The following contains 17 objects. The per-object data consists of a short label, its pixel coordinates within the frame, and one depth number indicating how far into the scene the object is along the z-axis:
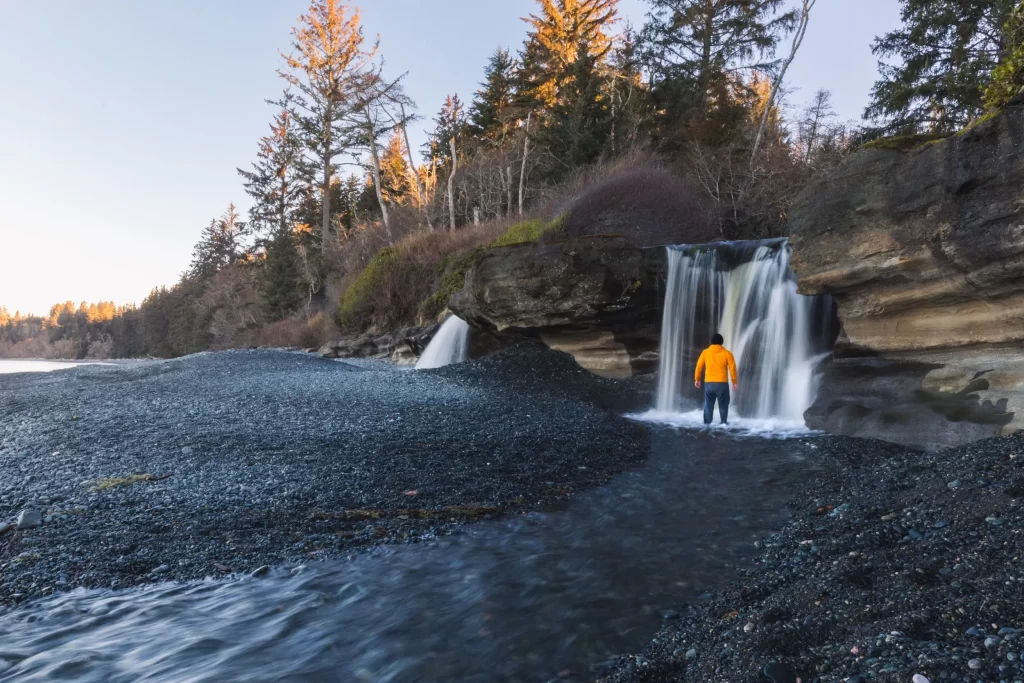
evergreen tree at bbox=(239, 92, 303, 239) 41.25
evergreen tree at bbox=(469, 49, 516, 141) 32.44
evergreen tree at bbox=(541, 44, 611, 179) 23.05
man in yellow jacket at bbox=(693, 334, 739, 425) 9.88
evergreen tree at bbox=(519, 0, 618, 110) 29.61
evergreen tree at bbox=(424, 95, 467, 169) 31.22
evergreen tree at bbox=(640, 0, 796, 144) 23.44
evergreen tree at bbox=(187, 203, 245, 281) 52.19
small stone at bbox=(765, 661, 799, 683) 2.52
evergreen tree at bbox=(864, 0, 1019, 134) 16.61
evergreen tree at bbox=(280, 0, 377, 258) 31.92
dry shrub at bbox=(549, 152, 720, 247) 16.61
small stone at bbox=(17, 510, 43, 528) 4.46
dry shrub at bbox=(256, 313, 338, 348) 27.58
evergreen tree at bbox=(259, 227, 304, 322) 36.00
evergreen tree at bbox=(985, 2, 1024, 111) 7.48
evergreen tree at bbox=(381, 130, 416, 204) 33.72
